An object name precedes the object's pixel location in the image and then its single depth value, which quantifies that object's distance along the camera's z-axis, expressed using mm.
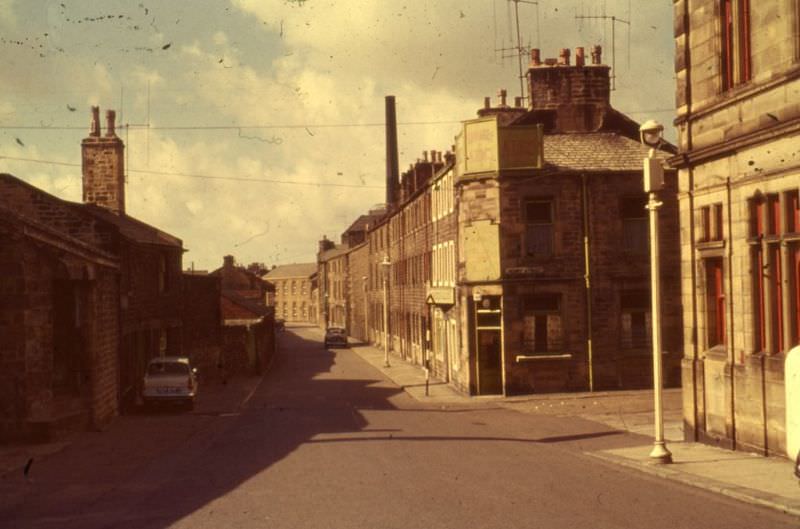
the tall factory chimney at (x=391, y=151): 70312
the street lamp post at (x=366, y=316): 80106
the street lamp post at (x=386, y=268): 50238
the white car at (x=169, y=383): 29109
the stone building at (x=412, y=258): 45156
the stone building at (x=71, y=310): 20656
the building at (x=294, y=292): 160125
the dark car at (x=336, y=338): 73438
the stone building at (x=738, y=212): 15805
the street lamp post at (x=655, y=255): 16625
